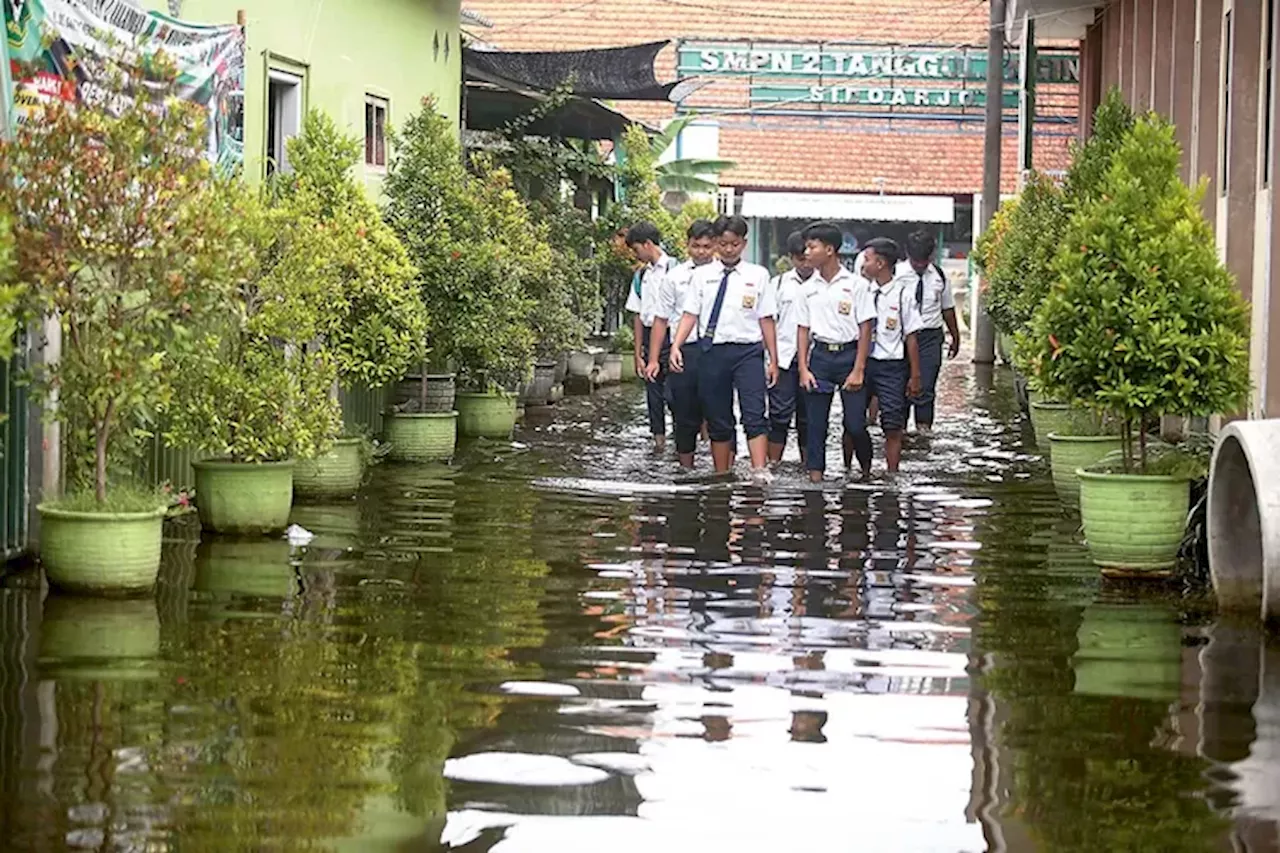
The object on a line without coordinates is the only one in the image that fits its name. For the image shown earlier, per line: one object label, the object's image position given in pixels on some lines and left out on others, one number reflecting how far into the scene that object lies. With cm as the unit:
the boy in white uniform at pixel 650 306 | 1822
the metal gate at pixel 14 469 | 1055
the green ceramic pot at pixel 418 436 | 1661
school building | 3784
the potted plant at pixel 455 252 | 1695
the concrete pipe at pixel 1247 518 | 949
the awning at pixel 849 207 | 3703
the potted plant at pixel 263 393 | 1184
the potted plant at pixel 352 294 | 1391
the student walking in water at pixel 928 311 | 1961
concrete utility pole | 3219
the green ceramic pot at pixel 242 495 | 1210
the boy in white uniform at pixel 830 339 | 1570
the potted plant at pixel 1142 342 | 1086
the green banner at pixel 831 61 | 3841
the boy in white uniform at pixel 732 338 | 1577
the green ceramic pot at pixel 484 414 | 1892
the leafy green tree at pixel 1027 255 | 1748
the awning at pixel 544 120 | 2431
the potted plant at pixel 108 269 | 973
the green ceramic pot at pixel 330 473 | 1392
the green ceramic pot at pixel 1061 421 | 1449
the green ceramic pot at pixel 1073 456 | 1417
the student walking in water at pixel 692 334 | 1616
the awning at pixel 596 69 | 2377
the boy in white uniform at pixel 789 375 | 1669
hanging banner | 1026
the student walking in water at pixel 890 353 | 1652
